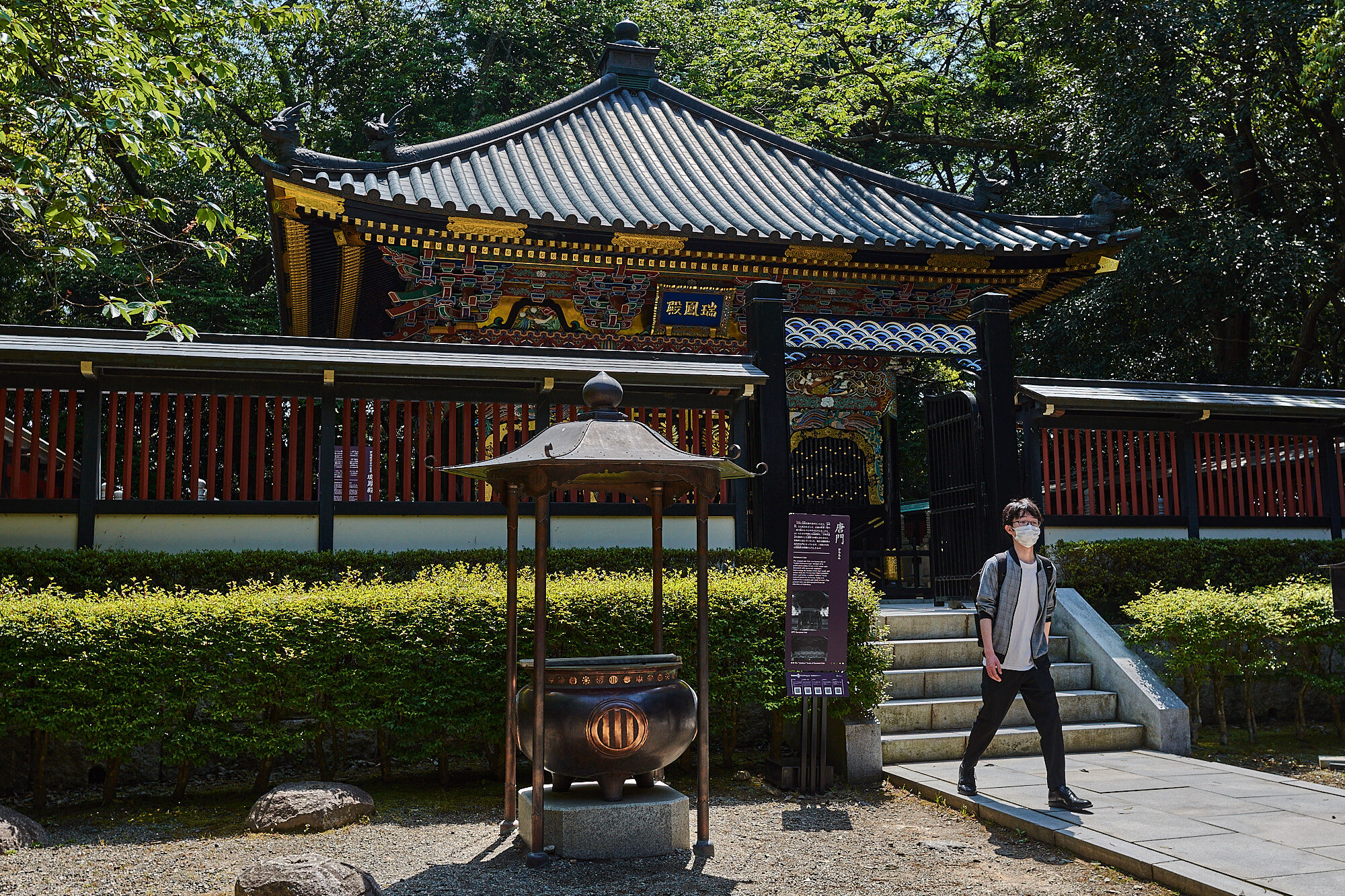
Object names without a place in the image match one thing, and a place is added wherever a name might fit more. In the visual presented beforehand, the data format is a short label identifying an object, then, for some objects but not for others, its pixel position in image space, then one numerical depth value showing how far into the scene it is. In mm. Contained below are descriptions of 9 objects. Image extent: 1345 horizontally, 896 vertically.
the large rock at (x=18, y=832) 5148
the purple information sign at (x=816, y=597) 6527
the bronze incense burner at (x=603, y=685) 5043
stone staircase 7383
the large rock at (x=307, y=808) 5480
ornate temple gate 12977
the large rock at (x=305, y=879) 4113
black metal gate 10008
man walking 5969
